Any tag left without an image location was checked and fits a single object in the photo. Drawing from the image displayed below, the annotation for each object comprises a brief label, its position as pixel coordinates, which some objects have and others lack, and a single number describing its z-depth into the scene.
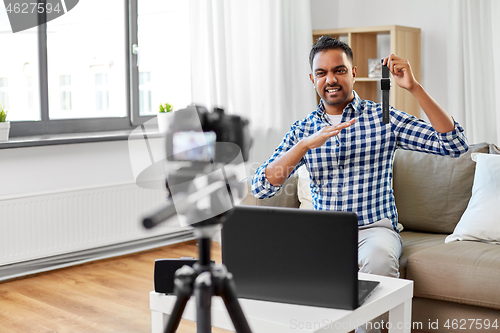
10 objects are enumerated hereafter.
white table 1.26
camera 0.66
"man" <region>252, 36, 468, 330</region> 2.04
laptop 1.28
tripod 0.68
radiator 2.97
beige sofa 1.95
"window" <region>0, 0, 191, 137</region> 3.32
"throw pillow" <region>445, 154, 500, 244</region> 2.20
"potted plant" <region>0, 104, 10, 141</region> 3.00
